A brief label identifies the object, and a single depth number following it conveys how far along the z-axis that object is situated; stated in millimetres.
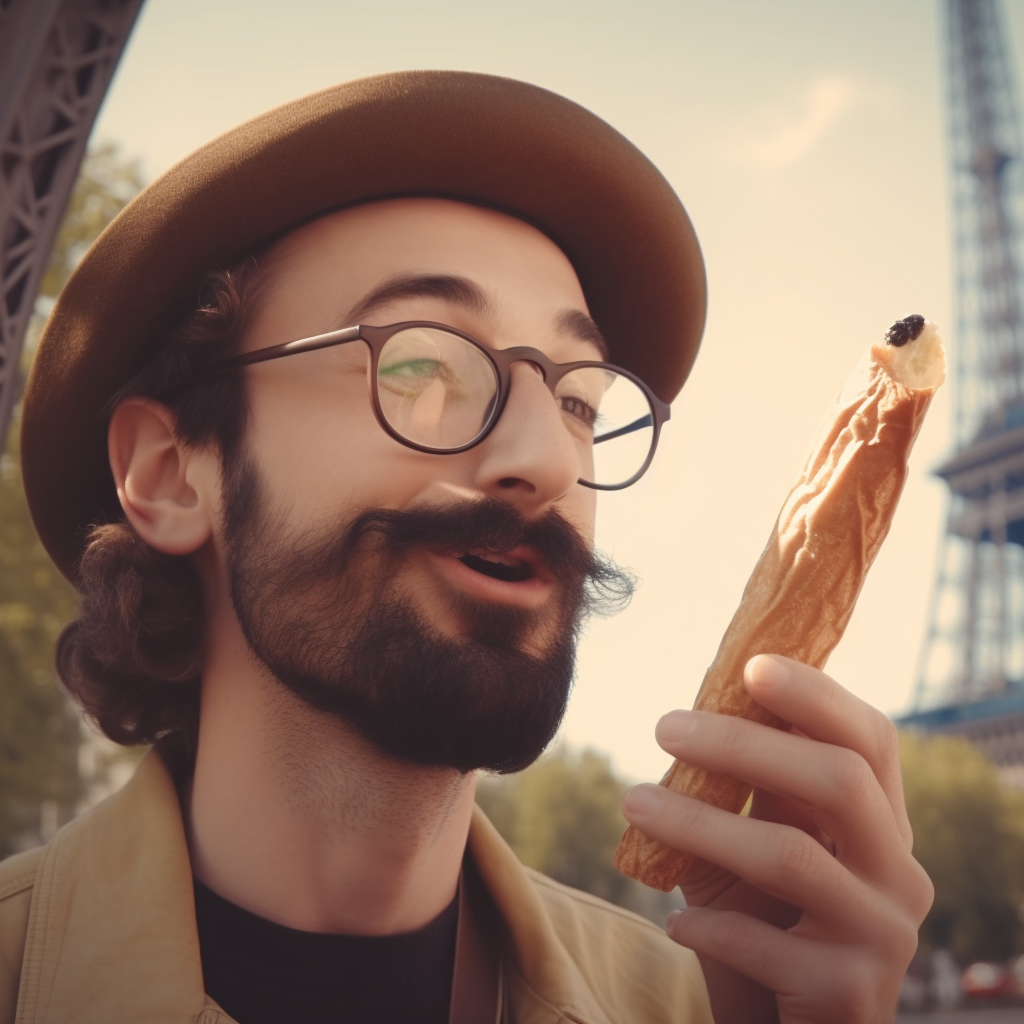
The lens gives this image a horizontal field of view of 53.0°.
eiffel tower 52531
